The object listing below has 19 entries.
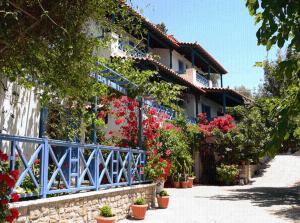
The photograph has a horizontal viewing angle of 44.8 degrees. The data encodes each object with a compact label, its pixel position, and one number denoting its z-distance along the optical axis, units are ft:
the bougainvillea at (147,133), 37.42
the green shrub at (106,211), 26.43
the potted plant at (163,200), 36.73
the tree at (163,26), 131.16
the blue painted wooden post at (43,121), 34.17
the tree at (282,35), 7.72
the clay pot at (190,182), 61.86
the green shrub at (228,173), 67.36
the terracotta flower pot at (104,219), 25.93
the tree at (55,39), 14.58
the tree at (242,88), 194.18
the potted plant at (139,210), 31.17
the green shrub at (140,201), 31.94
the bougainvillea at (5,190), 15.67
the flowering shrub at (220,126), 70.59
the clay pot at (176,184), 61.46
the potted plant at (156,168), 37.01
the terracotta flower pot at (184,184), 61.21
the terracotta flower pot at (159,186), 40.43
